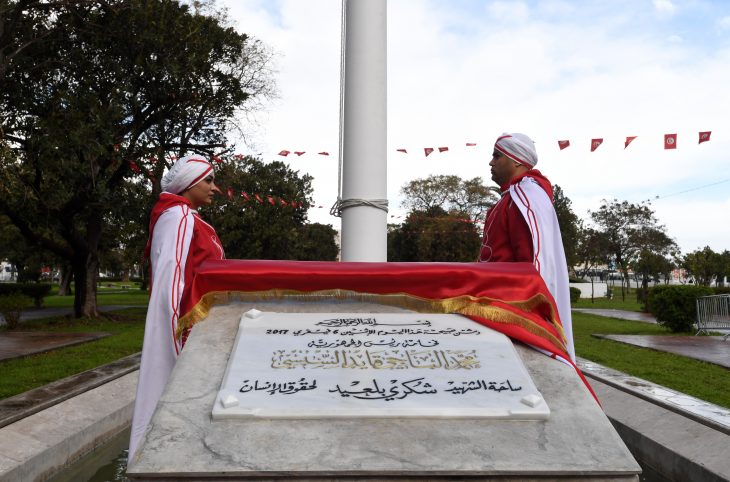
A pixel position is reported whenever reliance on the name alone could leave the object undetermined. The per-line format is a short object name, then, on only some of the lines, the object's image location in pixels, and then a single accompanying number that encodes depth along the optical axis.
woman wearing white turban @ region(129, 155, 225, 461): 3.13
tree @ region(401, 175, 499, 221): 48.28
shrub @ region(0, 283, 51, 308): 24.17
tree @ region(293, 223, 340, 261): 38.25
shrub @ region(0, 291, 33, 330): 15.08
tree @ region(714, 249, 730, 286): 36.91
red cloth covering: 2.96
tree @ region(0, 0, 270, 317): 13.38
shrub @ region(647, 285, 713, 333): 14.74
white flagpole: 4.90
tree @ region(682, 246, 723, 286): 34.04
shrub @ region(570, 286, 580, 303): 30.56
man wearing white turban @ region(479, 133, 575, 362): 3.26
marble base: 2.11
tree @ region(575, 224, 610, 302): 44.41
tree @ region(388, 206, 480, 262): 43.75
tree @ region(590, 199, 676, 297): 42.53
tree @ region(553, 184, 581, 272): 46.09
